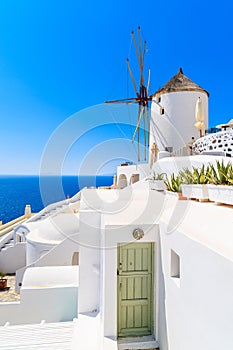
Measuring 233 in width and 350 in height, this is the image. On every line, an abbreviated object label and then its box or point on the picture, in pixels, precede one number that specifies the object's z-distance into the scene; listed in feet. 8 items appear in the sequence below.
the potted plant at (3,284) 40.40
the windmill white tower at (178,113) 65.00
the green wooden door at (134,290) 16.20
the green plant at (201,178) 17.39
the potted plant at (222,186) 13.52
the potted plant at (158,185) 24.32
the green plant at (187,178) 18.84
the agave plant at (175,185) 19.46
